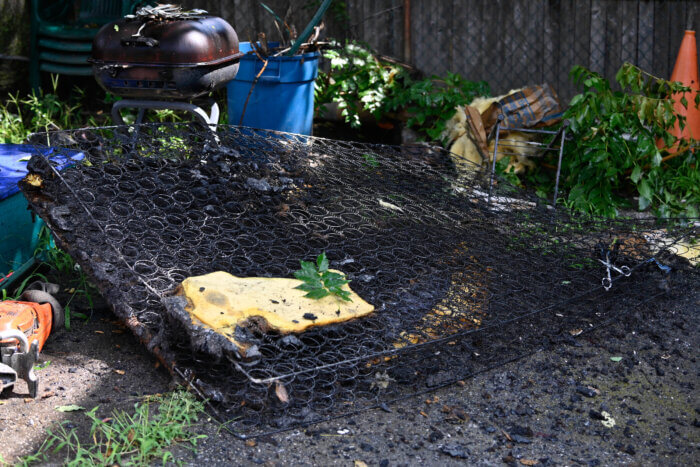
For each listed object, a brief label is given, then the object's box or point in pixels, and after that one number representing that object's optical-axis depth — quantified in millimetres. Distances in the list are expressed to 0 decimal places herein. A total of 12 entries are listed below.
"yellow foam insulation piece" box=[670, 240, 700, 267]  4520
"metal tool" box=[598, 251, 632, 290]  3832
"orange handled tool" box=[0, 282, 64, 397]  2957
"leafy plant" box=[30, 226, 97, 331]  4078
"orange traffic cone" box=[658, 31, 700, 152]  6098
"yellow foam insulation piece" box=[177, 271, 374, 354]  3104
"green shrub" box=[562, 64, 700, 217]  5262
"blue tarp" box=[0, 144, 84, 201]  3871
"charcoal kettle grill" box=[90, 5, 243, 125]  4238
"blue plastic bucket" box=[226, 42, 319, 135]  5508
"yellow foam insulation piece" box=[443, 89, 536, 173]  6090
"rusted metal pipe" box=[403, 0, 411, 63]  7348
